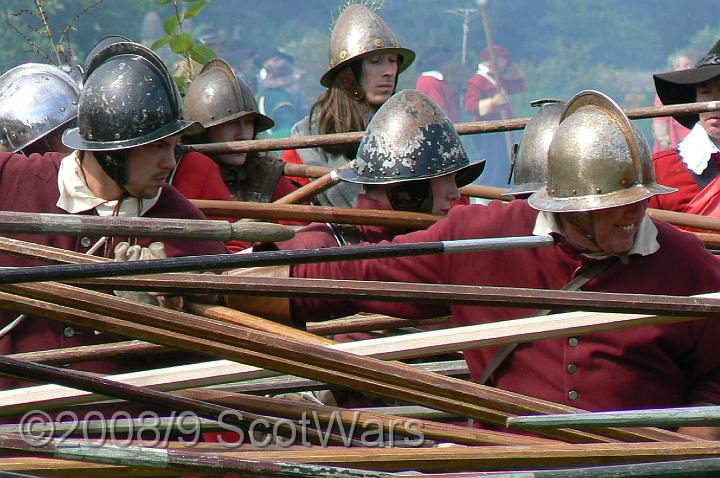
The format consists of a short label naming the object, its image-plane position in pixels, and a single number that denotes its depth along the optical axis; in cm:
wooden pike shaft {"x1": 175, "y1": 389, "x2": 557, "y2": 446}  777
